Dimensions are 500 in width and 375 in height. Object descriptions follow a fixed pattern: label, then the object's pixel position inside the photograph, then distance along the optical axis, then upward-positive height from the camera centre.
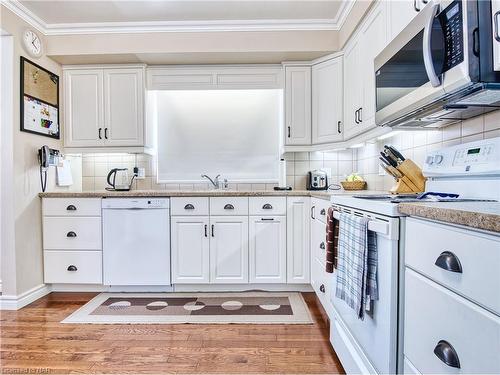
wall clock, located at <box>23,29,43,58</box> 2.60 +1.23
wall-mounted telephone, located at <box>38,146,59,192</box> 2.71 +0.23
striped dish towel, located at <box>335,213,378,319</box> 1.20 -0.34
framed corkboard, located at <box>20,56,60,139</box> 2.55 +0.75
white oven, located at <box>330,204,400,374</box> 1.06 -0.50
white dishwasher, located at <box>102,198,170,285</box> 2.69 -0.48
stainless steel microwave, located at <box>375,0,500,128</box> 1.07 +0.48
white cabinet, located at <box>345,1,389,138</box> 2.02 +0.88
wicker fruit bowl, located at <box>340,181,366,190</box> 2.85 -0.01
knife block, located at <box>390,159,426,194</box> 1.80 +0.03
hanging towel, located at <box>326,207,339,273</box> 1.67 -0.32
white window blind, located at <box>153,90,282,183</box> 3.27 +0.53
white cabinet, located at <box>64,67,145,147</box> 3.03 +0.77
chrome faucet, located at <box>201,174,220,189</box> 3.20 +0.04
